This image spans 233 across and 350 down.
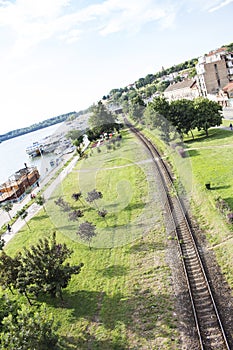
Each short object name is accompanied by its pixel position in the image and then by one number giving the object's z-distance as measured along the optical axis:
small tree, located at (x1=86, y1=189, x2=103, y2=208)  29.00
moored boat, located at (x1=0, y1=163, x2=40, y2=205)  52.62
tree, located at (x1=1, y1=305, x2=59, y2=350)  11.23
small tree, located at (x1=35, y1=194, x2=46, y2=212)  33.60
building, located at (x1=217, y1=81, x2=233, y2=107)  59.98
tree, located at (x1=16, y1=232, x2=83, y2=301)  17.17
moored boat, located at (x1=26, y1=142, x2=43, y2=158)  117.03
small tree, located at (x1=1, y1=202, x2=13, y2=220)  36.53
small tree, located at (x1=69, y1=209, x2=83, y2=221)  29.05
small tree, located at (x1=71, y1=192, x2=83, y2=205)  32.67
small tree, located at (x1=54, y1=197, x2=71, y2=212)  32.06
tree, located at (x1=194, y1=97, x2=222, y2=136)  44.56
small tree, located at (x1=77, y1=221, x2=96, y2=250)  22.30
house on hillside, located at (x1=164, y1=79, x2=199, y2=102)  90.69
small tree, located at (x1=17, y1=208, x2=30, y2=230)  34.70
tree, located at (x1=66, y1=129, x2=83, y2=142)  84.06
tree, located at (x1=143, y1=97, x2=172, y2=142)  47.78
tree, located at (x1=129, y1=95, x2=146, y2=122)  83.62
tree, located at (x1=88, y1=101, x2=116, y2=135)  76.62
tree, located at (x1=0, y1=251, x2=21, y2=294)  18.14
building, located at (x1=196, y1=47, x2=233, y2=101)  78.19
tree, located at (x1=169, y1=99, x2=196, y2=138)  45.84
